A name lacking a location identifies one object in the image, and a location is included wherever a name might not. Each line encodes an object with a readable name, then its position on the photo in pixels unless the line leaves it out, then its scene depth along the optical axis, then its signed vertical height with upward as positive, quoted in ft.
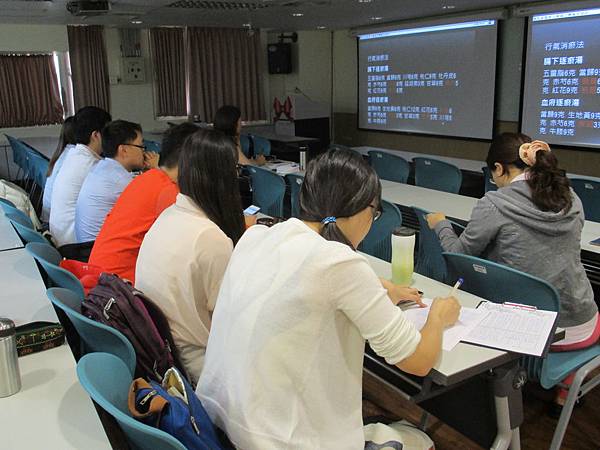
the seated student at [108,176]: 9.88 -1.29
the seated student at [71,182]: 11.05 -1.53
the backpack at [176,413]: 3.82 -2.15
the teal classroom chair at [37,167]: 16.69 -1.93
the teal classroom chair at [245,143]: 24.05 -1.87
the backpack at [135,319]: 5.21 -2.00
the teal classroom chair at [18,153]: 20.67 -1.81
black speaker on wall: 27.55 +2.02
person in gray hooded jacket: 6.72 -1.67
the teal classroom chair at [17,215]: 9.35 -1.83
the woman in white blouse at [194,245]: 5.51 -1.43
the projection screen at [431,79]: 21.15 +0.66
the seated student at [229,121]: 16.33 -0.62
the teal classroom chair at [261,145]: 22.24 -1.85
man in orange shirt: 7.66 -1.61
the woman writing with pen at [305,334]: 3.93 -1.69
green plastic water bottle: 6.43 -1.83
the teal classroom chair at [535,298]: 5.86 -2.22
